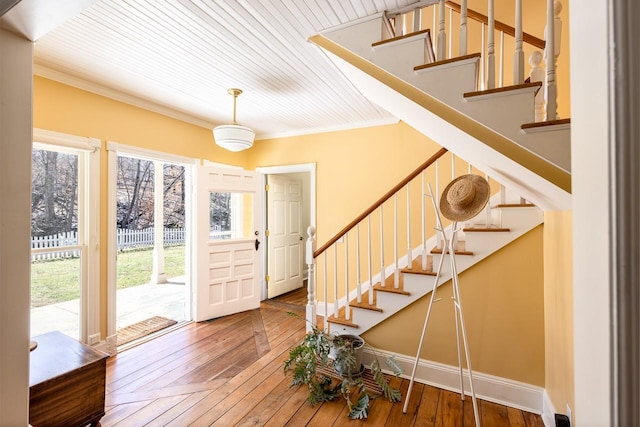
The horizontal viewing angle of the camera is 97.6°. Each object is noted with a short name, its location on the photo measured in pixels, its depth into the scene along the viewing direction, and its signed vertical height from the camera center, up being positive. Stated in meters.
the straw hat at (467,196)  1.76 +0.10
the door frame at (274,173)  4.07 +0.55
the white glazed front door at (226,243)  3.55 -0.39
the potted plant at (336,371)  2.10 -1.29
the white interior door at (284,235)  4.63 -0.38
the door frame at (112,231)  2.83 -0.16
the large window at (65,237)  2.51 -0.20
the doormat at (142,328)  3.15 -1.38
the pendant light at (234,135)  2.78 +0.79
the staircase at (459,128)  1.29 +0.43
